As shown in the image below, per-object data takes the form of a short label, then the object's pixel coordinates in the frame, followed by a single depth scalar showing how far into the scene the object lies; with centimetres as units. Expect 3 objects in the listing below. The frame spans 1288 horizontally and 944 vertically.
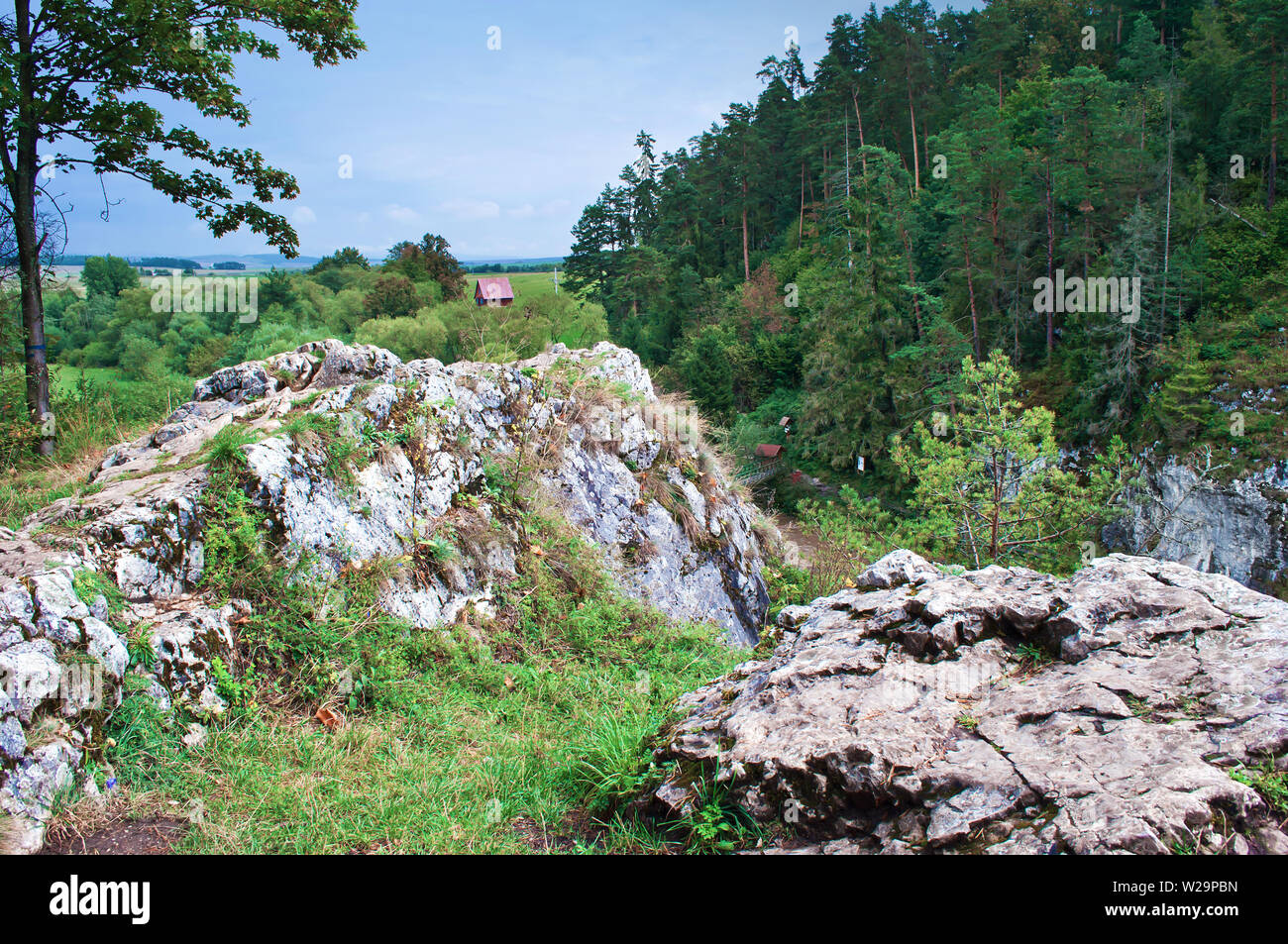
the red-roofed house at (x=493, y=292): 4281
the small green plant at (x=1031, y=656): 353
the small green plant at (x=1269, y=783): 226
